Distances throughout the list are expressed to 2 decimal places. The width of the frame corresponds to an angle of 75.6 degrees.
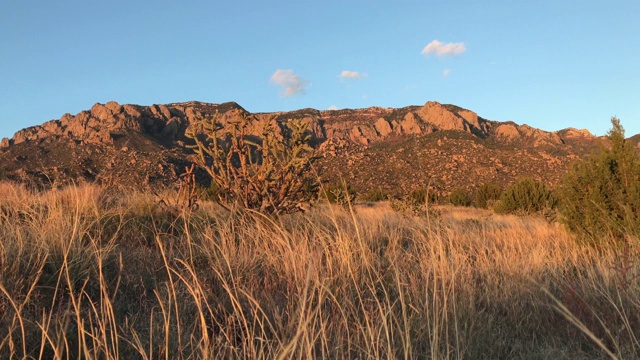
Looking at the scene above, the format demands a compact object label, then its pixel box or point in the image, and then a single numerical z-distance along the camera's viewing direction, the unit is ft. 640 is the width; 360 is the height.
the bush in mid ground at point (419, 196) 45.75
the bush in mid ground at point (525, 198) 64.69
